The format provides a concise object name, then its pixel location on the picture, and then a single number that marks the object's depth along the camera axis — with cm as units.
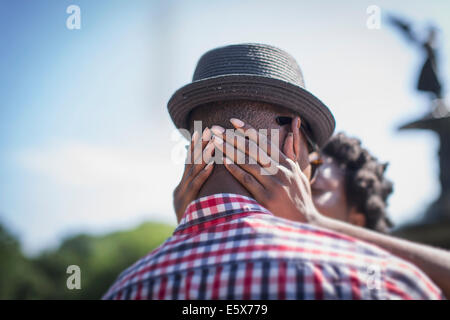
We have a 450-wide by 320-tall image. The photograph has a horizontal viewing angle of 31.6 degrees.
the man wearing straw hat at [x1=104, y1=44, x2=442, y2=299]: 89
